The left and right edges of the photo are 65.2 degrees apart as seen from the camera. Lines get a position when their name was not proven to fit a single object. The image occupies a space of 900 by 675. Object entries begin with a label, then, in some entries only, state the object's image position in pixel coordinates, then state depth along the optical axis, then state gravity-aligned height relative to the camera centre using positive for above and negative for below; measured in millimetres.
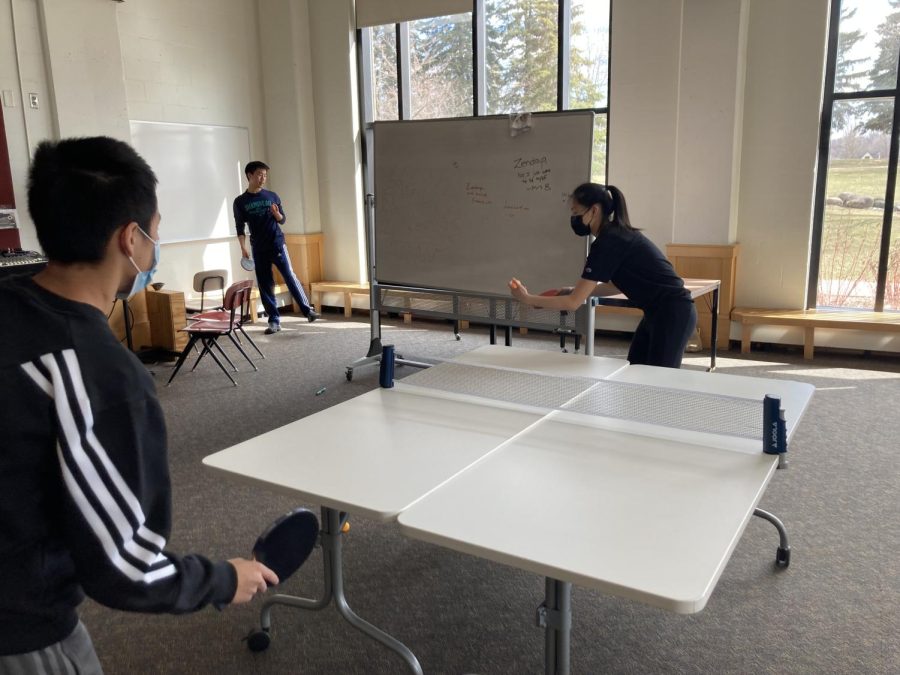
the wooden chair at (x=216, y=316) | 5289 -846
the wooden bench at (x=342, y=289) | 7508 -946
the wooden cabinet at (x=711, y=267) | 5785 -603
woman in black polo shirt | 3066 -358
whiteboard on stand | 4012 -18
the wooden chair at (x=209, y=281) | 5680 -632
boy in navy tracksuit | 6562 -294
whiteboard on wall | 6555 +298
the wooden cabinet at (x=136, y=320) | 5871 -963
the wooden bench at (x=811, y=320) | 5398 -987
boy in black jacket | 927 -307
